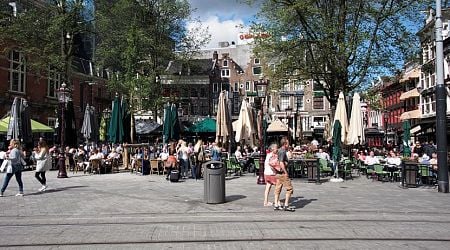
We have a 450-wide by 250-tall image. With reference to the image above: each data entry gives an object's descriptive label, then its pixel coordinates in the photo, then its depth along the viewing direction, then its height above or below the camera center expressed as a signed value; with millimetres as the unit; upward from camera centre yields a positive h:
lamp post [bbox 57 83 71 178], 18428 +1259
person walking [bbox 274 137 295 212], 10766 -976
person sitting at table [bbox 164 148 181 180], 18203 -701
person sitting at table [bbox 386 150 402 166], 18144 -629
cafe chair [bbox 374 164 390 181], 17766 -1153
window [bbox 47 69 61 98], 43212 +6589
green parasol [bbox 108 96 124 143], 22750 +1225
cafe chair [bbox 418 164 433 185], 16266 -1030
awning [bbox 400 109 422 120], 48938 +3520
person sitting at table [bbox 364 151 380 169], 18811 -684
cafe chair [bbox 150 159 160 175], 20312 -840
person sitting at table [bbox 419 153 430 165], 16916 -611
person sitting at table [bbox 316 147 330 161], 20500 -474
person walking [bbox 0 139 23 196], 13172 -539
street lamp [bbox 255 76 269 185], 16469 -96
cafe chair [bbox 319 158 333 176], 18938 -943
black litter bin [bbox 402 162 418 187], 15789 -1032
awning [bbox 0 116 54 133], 27666 +1411
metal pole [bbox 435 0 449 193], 14367 +843
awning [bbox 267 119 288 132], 34688 +1601
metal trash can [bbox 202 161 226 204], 11711 -963
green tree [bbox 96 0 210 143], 33750 +9467
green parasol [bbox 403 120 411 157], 23217 +420
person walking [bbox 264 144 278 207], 11016 -565
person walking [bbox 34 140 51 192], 14164 -450
